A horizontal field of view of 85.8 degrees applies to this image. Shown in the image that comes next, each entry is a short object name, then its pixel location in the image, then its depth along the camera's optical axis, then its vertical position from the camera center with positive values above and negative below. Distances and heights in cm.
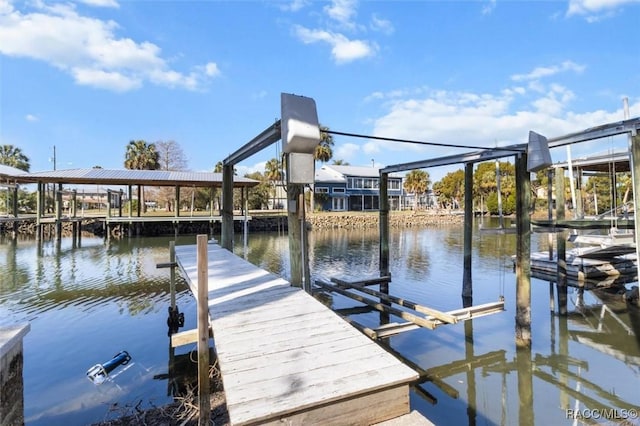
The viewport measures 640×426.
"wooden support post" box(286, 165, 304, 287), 549 -38
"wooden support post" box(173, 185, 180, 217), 2511 +54
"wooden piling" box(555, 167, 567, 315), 1025 -91
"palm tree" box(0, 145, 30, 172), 4156 +729
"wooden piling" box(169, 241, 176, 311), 809 -141
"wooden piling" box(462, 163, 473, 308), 917 -83
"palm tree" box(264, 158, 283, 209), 4212 +520
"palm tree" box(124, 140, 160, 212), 3803 +641
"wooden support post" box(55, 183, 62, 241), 2227 +20
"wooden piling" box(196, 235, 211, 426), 348 -126
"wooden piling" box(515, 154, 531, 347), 652 -72
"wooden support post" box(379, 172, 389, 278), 1079 -49
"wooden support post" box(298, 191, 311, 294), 549 -55
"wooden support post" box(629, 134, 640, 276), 467 +45
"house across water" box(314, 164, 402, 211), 4306 +302
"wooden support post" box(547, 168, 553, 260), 1089 +36
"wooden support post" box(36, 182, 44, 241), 2175 +40
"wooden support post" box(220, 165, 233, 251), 998 +27
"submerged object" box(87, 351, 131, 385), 560 -259
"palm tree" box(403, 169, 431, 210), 5009 +412
